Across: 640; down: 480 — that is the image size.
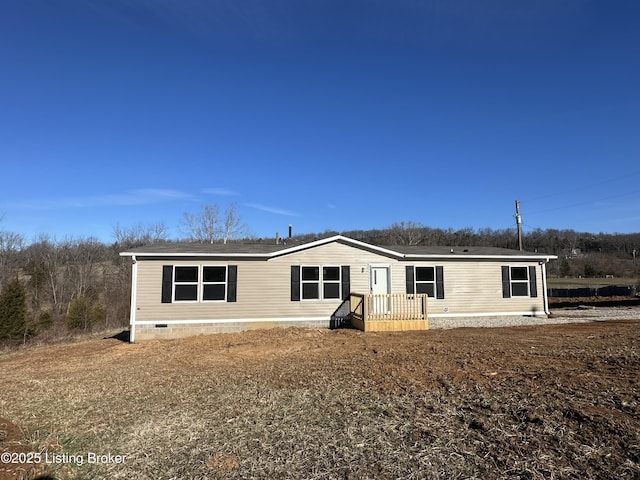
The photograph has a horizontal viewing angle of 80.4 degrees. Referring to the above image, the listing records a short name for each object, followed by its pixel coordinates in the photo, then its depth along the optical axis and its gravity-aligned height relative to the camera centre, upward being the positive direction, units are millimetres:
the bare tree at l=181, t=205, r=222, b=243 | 33656 +3925
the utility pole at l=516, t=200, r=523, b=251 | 24502 +3393
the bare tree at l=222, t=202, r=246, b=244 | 33750 +4399
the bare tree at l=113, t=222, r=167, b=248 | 34116 +3553
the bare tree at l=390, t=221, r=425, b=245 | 51741 +6040
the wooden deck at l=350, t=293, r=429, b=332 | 12477 -1251
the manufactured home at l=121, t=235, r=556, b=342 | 12406 -306
